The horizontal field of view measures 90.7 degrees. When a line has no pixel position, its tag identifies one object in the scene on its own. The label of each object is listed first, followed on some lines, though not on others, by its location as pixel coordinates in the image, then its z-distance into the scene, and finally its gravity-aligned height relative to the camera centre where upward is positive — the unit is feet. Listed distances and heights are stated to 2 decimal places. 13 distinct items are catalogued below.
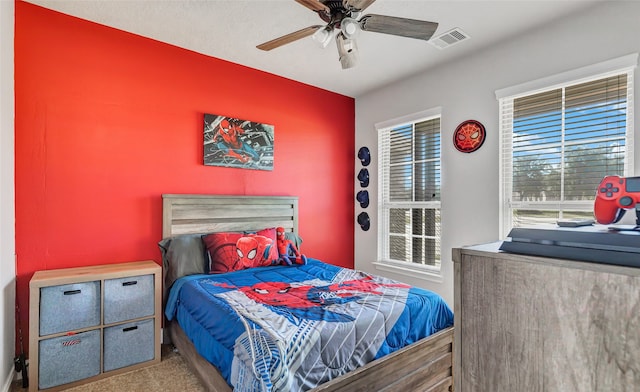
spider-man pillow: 9.25 -1.67
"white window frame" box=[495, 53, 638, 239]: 7.26 +2.45
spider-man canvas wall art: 10.59 +1.87
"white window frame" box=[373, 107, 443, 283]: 11.30 -1.18
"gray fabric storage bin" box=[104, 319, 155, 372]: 7.59 -3.67
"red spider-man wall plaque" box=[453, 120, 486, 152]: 9.93 +1.95
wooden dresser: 1.70 -0.79
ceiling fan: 5.96 +3.49
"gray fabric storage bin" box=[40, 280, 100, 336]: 6.97 -2.53
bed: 5.57 -2.25
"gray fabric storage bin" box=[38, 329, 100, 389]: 6.91 -3.67
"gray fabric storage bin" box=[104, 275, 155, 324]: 7.64 -2.55
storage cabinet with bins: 6.91 -3.00
